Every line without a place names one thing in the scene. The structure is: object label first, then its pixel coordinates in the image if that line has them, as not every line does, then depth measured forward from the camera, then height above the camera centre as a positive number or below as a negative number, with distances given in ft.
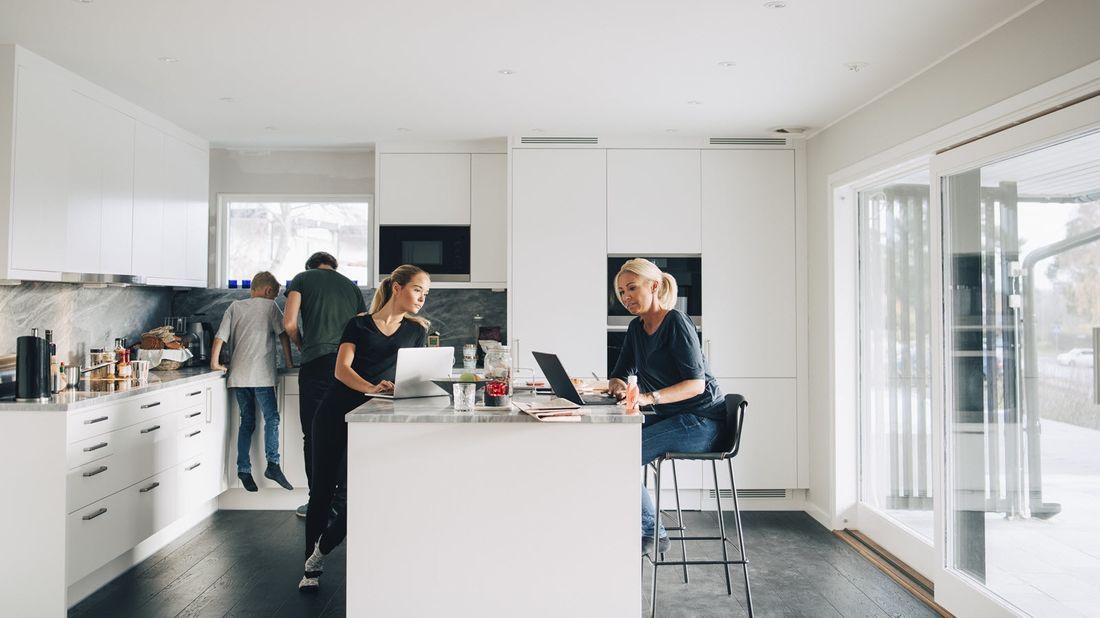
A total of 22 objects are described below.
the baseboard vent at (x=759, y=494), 16.94 -3.70
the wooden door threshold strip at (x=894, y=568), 11.75 -4.08
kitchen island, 9.02 -2.28
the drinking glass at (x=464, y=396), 9.23 -0.83
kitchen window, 18.48 +2.24
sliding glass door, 8.83 -0.57
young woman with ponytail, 11.08 -0.68
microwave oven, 17.38 +1.75
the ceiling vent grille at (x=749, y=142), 16.84 +4.04
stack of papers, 8.84 -0.99
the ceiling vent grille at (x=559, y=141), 16.83 +4.06
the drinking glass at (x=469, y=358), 13.02 -0.54
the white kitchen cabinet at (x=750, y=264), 16.75 +1.37
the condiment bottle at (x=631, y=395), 9.27 -0.83
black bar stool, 10.48 -1.68
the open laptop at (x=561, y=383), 9.79 -0.73
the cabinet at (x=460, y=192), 17.48 +3.06
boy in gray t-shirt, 15.64 -0.83
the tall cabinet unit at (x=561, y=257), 16.78 +1.53
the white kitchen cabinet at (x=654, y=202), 16.90 +2.74
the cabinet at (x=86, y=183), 11.34 +2.49
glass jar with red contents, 9.45 -0.64
